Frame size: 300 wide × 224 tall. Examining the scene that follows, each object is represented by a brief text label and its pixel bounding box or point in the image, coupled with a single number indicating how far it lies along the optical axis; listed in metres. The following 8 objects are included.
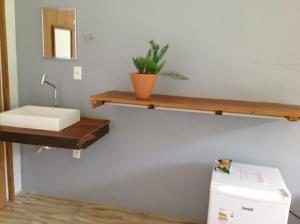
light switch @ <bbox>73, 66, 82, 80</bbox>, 2.48
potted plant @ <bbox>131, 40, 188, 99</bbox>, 2.06
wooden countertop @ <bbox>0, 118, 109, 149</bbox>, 2.04
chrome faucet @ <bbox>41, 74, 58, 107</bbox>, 2.53
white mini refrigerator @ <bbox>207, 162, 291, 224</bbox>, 1.76
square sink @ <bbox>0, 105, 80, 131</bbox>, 2.18
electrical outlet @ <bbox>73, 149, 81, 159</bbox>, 2.61
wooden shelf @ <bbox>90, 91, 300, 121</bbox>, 1.89
